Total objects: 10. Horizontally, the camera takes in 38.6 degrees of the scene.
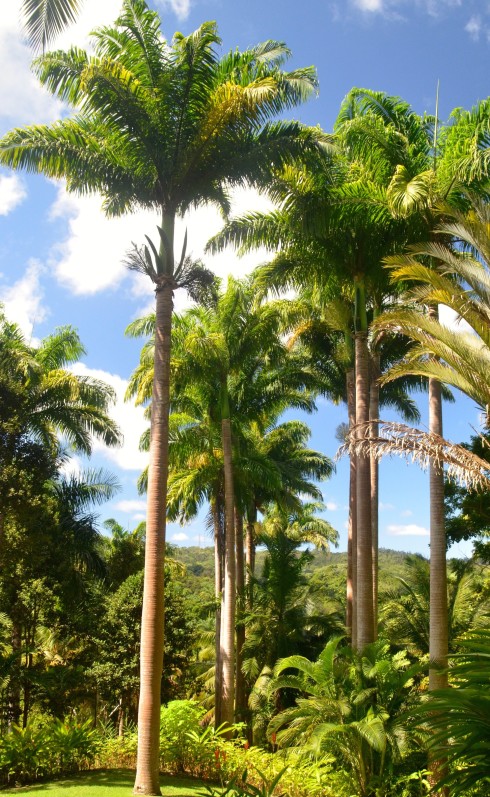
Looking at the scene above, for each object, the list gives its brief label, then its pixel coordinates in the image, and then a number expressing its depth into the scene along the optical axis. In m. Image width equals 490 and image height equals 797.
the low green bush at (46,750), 11.80
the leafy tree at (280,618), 21.16
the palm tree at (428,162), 11.55
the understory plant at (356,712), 10.44
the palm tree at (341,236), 13.80
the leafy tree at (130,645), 17.19
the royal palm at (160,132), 11.80
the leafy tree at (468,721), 4.77
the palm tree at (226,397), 18.30
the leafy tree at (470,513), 15.06
